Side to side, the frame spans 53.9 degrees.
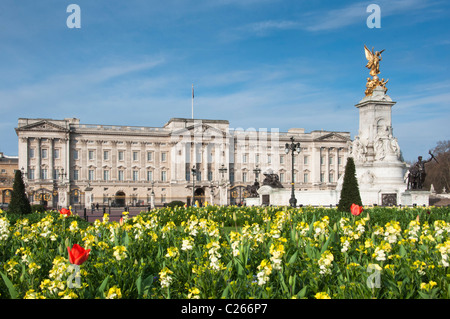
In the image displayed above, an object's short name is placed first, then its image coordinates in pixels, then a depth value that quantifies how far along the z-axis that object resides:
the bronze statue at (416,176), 29.25
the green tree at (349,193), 18.53
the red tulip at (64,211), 11.41
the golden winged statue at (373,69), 31.83
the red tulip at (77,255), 5.07
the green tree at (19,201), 21.53
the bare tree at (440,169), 78.69
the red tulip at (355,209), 10.78
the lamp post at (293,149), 26.83
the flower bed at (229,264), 5.26
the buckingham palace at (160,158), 78.06
